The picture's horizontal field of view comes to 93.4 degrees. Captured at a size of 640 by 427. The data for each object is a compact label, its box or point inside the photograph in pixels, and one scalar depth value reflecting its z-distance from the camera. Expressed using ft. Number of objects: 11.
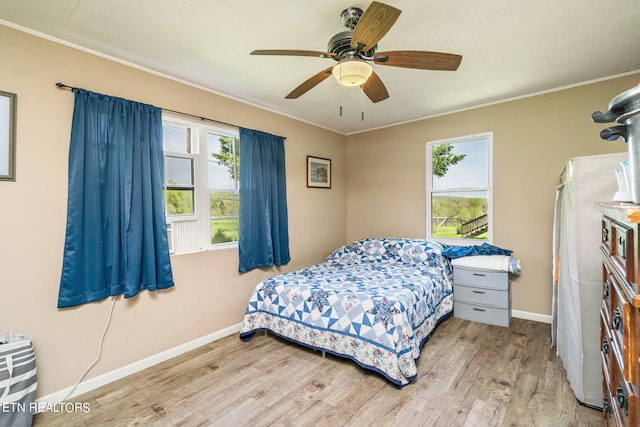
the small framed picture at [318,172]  14.10
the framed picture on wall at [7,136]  6.34
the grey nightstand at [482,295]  10.70
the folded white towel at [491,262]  10.60
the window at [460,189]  12.48
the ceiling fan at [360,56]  5.47
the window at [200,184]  9.41
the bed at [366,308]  7.51
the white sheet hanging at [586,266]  6.09
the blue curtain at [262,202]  10.91
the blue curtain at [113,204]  7.18
